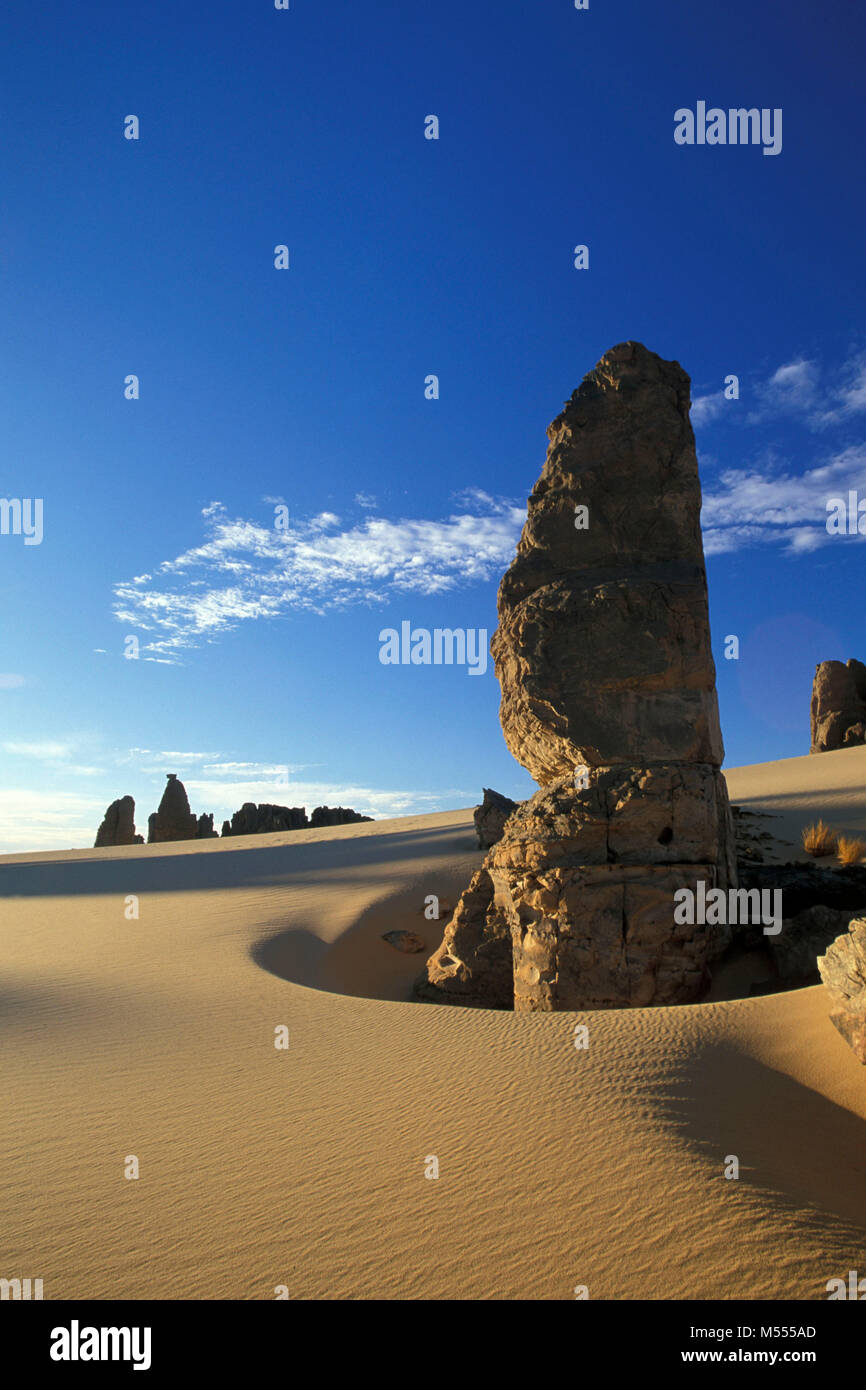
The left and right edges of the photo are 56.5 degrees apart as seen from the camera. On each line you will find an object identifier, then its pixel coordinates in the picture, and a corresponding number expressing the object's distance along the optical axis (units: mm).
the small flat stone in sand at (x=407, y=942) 13406
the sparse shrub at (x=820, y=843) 14930
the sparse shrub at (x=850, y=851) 13570
